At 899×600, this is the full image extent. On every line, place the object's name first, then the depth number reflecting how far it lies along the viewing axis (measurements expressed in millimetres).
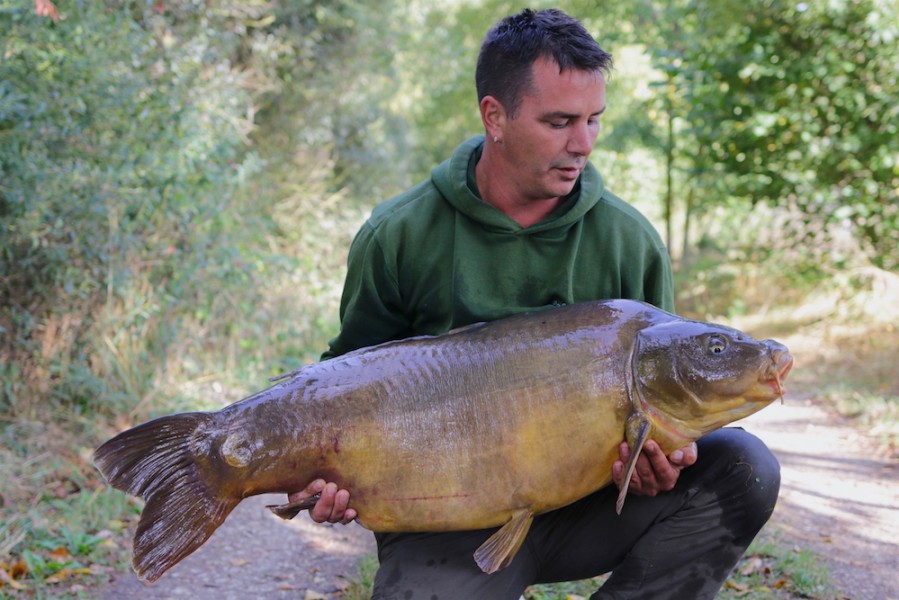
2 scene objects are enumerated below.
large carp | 2242
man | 2449
